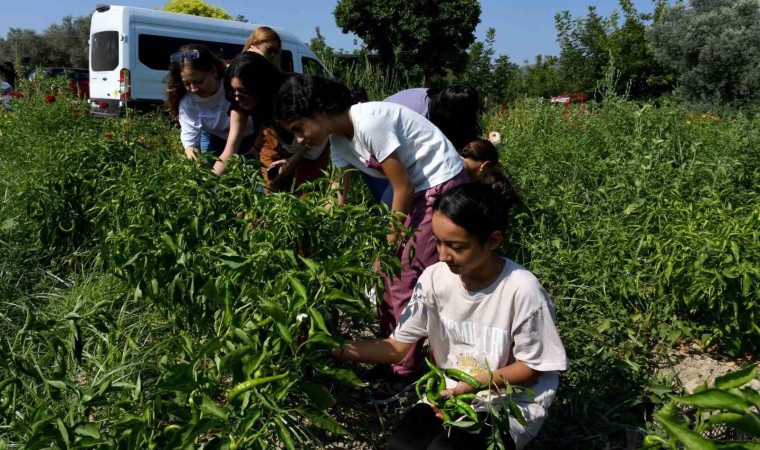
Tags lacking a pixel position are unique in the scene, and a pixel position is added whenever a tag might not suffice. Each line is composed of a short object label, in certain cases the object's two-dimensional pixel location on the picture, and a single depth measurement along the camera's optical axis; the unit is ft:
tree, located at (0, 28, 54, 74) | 107.76
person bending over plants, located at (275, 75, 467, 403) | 8.38
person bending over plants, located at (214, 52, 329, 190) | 10.64
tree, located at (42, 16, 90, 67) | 109.60
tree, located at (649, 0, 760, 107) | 40.90
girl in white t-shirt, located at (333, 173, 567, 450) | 6.56
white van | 41.98
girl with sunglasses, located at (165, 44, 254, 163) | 11.75
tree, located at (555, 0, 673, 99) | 43.50
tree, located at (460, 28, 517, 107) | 48.19
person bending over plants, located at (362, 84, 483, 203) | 11.25
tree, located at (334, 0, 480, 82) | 65.00
